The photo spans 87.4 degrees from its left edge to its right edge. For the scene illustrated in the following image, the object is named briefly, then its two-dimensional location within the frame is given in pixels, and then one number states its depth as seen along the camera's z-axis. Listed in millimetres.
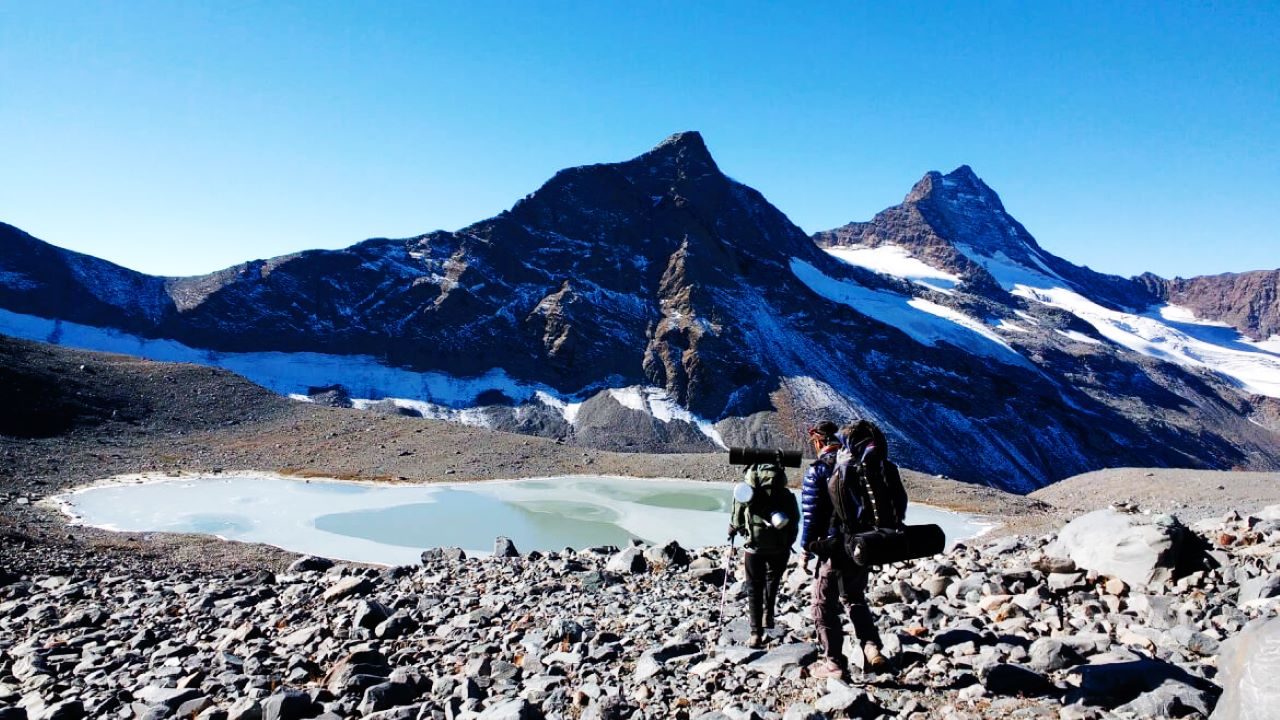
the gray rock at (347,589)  11633
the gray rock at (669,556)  13992
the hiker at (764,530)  7605
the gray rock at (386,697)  6832
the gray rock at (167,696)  7441
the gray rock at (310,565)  15008
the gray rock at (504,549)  17359
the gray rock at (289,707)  6785
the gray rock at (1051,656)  5977
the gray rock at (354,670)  7258
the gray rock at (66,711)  7363
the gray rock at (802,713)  5141
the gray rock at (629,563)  13516
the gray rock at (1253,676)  4090
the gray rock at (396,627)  9320
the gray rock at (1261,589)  7270
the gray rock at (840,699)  5320
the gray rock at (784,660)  6477
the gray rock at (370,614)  9633
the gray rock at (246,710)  6824
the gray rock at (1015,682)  5559
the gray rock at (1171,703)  4766
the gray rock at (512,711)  5930
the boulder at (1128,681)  5172
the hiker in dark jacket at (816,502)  6426
